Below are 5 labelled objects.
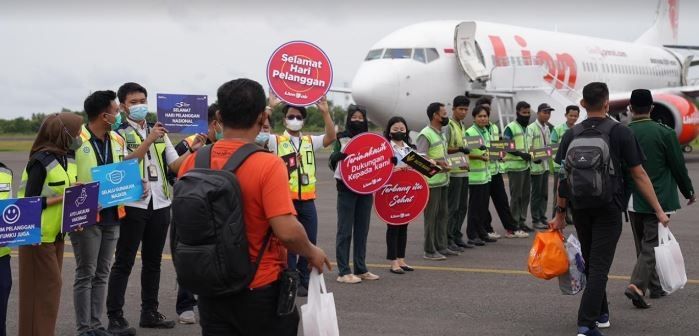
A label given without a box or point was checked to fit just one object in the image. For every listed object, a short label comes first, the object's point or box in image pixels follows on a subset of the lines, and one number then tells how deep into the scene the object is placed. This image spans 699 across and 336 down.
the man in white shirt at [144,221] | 7.01
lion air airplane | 22.22
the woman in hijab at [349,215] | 9.21
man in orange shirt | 3.97
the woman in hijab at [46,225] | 6.00
